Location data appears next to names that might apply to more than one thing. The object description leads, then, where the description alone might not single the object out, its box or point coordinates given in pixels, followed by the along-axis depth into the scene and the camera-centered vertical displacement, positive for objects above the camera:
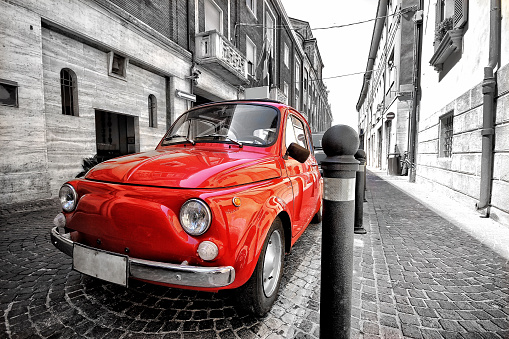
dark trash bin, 12.91 -0.33
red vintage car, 1.51 -0.41
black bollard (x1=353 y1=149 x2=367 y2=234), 3.82 -0.70
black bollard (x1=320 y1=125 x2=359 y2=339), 1.44 -0.45
